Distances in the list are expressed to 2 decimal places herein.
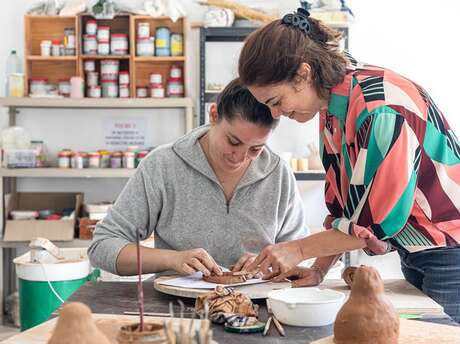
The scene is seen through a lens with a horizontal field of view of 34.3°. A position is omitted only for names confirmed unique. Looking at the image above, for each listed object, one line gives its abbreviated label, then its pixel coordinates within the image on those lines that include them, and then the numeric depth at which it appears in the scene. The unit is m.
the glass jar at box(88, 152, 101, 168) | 4.75
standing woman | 1.62
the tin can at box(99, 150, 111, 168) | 4.78
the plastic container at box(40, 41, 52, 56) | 4.84
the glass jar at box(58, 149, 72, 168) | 4.74
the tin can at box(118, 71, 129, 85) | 4.88
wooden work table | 1.41
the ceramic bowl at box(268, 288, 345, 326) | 1.46
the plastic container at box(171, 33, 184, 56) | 4.84
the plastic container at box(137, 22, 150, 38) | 4.80
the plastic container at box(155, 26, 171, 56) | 4.82
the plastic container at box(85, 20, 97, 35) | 4.81
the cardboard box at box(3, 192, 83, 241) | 4.58
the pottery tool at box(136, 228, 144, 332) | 1.13
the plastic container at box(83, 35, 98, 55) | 4.83
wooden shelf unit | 4.84
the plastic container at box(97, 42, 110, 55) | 4.82
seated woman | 2.06
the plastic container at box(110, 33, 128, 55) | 4.82
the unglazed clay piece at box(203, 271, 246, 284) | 1.82
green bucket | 3.61
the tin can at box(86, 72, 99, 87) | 4.88
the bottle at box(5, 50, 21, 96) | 4.87
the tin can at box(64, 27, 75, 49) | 4.85
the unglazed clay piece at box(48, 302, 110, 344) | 1.03
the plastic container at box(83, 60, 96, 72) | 4.88
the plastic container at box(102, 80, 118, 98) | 4.87
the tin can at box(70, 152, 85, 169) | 4.71
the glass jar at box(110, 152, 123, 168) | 4.75
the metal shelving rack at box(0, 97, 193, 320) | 4.62
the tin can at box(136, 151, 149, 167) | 4.79
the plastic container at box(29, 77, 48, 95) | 4.82
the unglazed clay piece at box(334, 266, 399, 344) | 1.22
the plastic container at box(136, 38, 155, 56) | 4.81
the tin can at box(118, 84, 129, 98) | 4.88
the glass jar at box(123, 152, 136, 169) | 4.73
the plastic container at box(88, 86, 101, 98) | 4.84
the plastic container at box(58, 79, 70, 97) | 4.89
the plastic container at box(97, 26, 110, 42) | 4.80
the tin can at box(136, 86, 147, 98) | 4.90
